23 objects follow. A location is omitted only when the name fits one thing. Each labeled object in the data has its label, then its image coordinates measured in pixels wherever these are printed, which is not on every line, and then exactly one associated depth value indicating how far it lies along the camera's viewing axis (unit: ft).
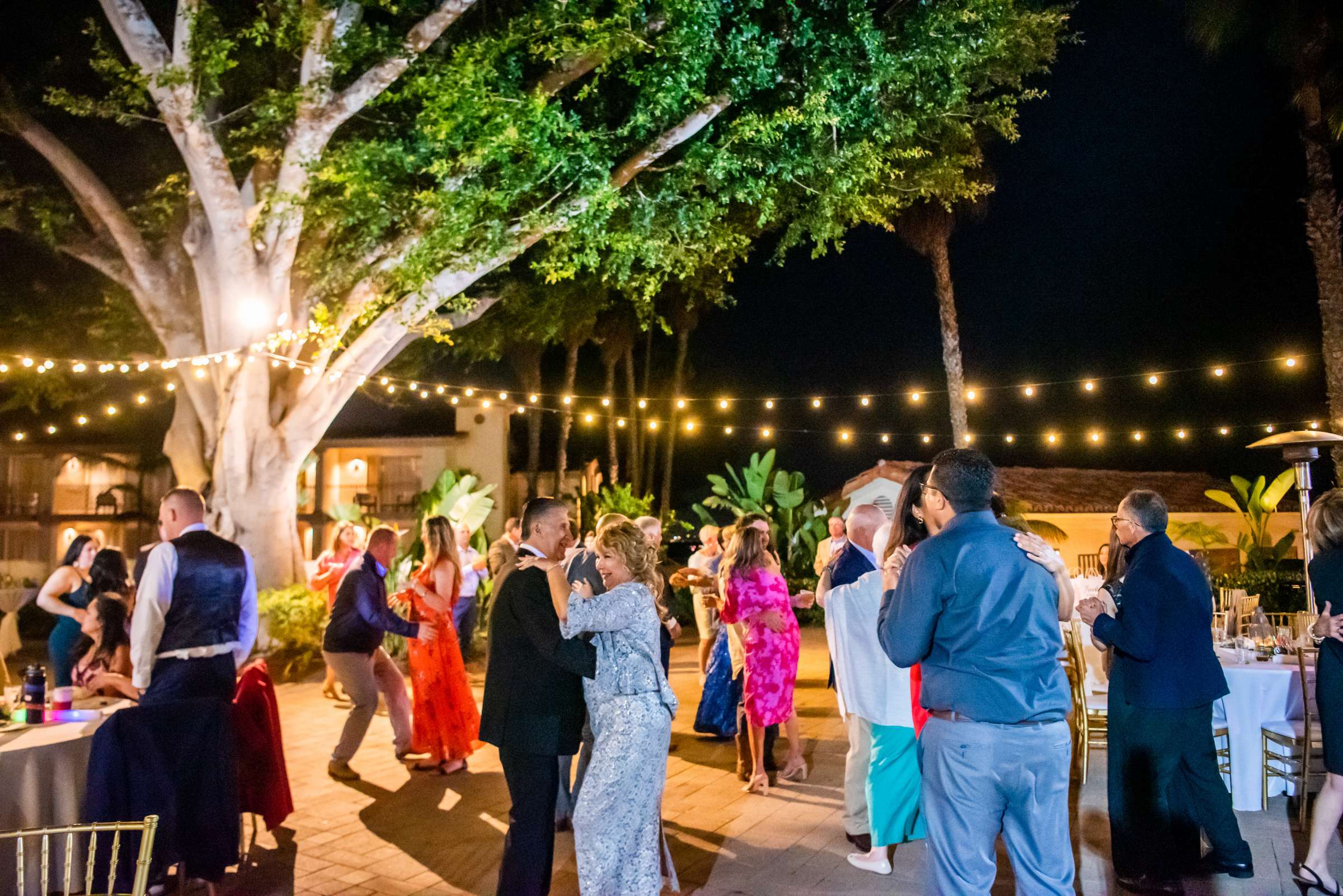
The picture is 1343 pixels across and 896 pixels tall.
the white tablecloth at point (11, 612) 33.65
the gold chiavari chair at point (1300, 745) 16.72
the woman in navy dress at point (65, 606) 23.72
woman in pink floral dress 19.97
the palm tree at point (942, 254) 60.08
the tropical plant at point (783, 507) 60.29
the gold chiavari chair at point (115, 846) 7.39
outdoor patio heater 26.74
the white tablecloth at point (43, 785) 12.75
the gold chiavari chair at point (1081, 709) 19.61
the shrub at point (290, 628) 36.17
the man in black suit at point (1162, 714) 13.74
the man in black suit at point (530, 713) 12.48
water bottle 14.83
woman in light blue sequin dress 11.99
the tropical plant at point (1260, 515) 55.01
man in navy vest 14.80
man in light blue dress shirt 9.45
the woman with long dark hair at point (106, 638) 18.28
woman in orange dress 22.11
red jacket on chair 15.72
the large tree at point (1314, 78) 41.98
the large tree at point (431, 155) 31.35
